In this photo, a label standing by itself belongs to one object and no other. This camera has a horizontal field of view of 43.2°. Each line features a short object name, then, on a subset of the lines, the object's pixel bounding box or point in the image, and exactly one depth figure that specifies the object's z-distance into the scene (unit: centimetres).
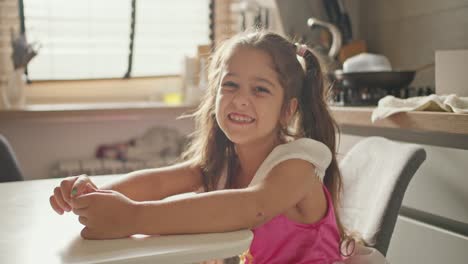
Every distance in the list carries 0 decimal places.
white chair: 119
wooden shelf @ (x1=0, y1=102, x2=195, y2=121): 247
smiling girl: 88
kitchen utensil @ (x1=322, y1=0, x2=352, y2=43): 260
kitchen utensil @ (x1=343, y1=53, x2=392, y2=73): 203
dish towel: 150
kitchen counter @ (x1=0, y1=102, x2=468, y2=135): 149
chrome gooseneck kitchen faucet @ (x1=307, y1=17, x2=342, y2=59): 233
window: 286
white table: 77
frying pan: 193
